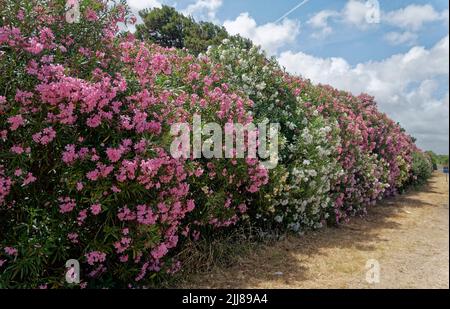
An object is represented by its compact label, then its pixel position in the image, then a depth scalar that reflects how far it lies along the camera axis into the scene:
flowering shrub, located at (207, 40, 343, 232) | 7.61
